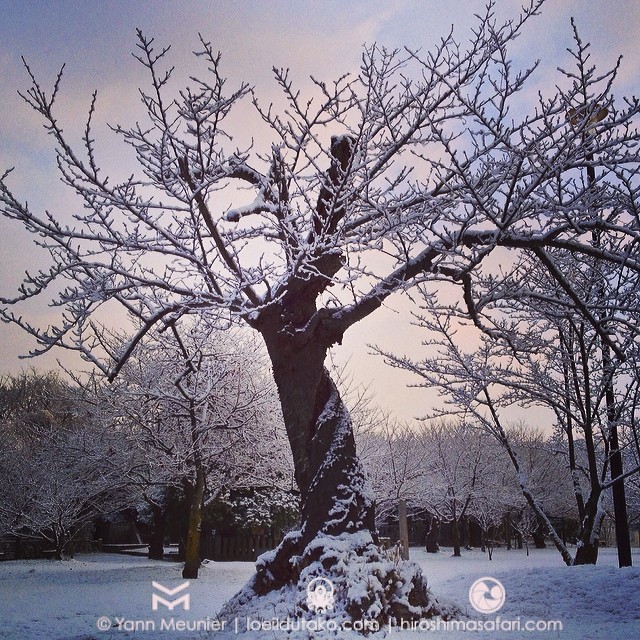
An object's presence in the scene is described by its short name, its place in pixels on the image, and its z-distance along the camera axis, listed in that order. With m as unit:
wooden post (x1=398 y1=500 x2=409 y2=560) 15.90
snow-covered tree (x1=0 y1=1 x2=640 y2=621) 5.86
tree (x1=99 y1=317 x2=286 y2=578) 14.10
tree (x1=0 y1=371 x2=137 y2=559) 16.50
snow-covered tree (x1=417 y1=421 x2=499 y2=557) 25.64
